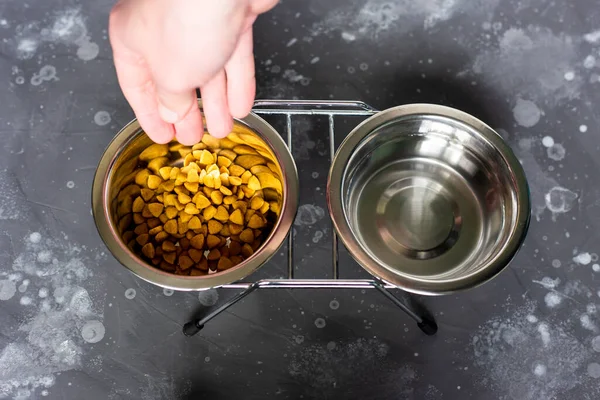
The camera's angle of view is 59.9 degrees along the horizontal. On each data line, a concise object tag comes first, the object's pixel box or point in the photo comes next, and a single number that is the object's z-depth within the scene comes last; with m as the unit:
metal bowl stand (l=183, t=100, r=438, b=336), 0.69
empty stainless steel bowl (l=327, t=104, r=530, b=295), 0.69
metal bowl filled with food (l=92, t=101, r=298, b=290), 0.69
